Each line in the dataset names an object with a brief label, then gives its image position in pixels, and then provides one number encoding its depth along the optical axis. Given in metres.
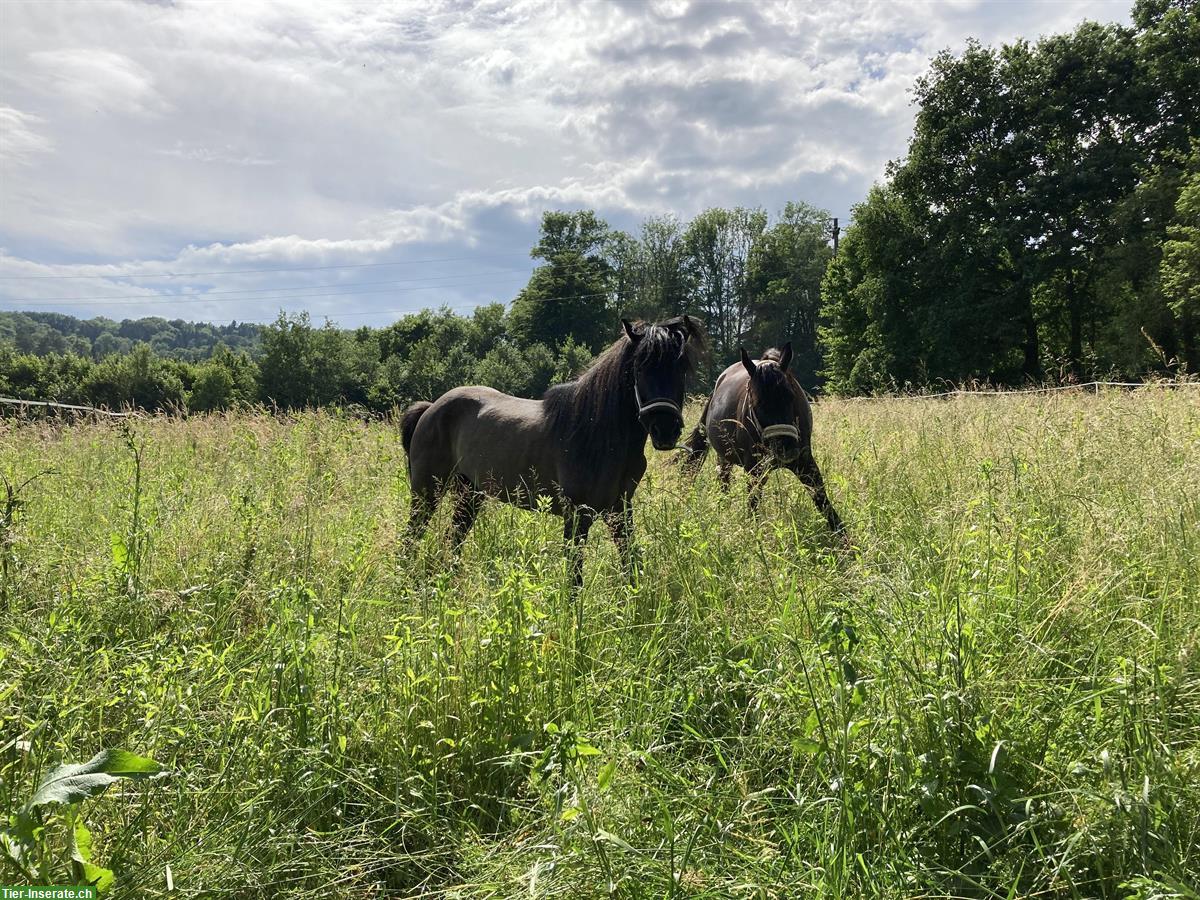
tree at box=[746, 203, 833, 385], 55.75
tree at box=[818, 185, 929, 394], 28.91
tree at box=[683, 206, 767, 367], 61.22
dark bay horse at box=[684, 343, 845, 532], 4.75
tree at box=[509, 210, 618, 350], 56.94
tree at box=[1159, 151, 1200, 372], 20.20
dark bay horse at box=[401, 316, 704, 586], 4.05
